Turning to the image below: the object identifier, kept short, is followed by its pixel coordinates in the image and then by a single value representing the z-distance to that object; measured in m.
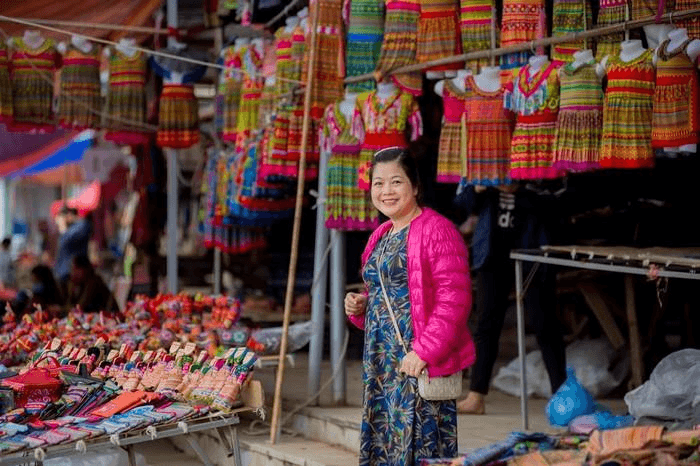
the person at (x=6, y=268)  16.91
